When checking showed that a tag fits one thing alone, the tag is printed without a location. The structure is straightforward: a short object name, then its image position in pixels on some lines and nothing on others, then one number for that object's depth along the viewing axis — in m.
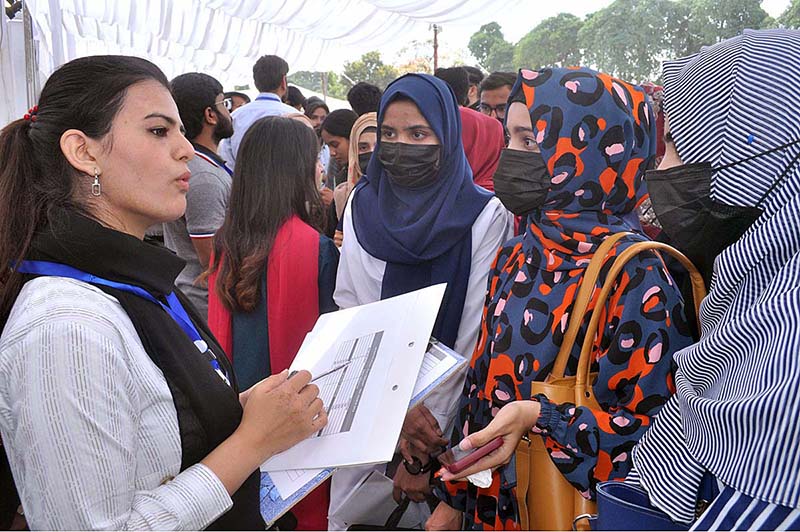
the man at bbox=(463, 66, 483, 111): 6.65
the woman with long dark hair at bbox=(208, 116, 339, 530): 2.76
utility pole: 12.86
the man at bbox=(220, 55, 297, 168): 5.94
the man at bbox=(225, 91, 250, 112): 8.73
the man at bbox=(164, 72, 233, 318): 3.41
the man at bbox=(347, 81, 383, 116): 5.37
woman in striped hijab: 1.04
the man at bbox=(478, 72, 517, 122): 5.10
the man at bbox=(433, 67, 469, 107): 6.20
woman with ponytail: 1.19
